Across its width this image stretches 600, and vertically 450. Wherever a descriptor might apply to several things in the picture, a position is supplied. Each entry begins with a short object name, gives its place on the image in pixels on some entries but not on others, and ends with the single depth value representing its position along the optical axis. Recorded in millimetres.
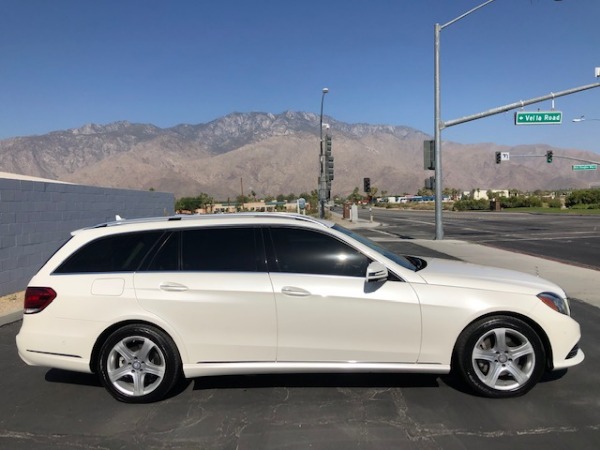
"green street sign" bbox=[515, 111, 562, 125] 22266
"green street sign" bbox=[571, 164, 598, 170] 58656
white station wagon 4102
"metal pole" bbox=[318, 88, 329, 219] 30438
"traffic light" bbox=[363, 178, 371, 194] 40031
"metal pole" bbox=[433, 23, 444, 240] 19969
